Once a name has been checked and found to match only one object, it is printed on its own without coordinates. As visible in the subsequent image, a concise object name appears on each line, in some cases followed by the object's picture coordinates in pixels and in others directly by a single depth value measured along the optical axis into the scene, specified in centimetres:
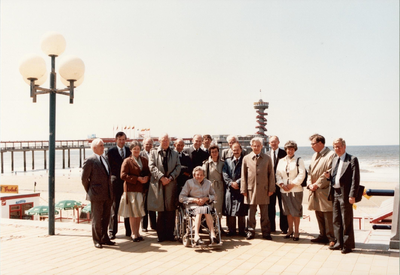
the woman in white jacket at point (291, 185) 623
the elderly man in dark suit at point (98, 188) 590
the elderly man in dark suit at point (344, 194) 536
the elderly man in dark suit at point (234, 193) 657
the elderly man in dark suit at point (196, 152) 704
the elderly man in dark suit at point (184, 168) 666
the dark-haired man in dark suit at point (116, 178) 657
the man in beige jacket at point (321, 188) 584
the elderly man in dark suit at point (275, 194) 687
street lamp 681
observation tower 8369
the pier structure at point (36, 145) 6181
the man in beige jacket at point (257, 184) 639
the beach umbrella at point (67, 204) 1525
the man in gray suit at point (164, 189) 630
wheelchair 583
